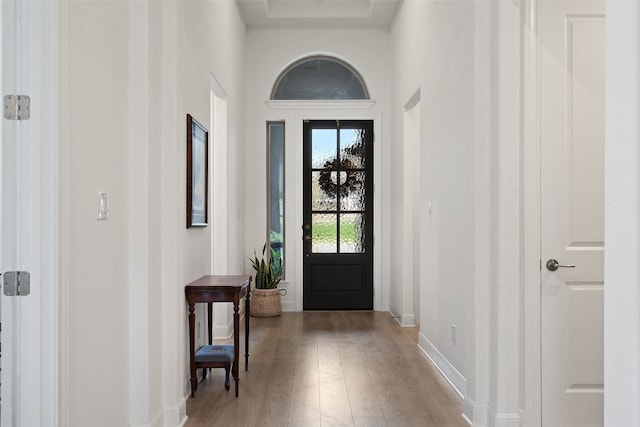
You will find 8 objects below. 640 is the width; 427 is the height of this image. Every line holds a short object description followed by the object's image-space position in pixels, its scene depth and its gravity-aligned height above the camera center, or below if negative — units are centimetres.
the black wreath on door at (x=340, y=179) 645 +41
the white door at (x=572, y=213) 266 +1
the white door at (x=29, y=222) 181 -2
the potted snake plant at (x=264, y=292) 605 -87
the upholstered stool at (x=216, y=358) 348 -93
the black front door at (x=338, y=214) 645 +1
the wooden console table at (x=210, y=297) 331 -51
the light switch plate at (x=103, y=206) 225 +4
